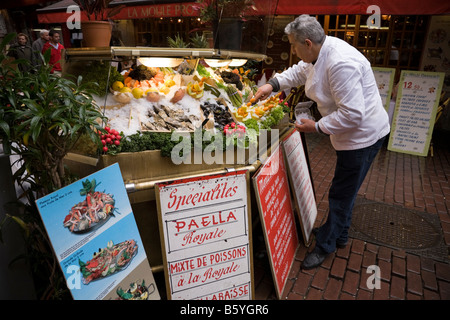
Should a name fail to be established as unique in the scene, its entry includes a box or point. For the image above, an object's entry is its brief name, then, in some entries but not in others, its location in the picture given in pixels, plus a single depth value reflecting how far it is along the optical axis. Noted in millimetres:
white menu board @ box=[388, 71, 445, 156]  5855
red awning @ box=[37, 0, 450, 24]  5266
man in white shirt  2414
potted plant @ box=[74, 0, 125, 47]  2416
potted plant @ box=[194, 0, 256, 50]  2789
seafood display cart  2266
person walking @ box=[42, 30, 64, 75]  7422
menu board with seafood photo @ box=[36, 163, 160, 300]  1646
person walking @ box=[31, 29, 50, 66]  7684
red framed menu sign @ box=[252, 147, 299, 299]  2478
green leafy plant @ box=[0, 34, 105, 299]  1562
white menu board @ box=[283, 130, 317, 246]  3129
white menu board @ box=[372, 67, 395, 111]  6191
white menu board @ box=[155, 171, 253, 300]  2172
